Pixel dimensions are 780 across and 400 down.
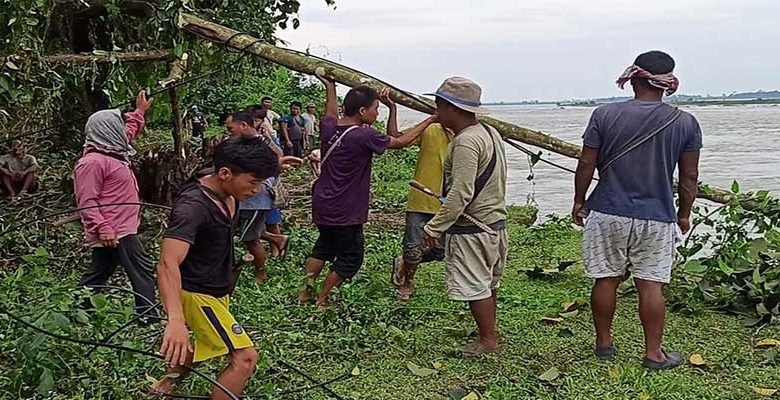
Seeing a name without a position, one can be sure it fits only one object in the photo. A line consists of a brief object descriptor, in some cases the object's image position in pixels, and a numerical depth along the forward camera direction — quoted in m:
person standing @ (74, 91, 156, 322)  5.27
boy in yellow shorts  3.39
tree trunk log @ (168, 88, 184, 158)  8.48
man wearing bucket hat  4.58
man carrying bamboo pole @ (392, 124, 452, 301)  6.08
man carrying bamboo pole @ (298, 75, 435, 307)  5.53
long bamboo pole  5.52
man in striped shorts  4.40
